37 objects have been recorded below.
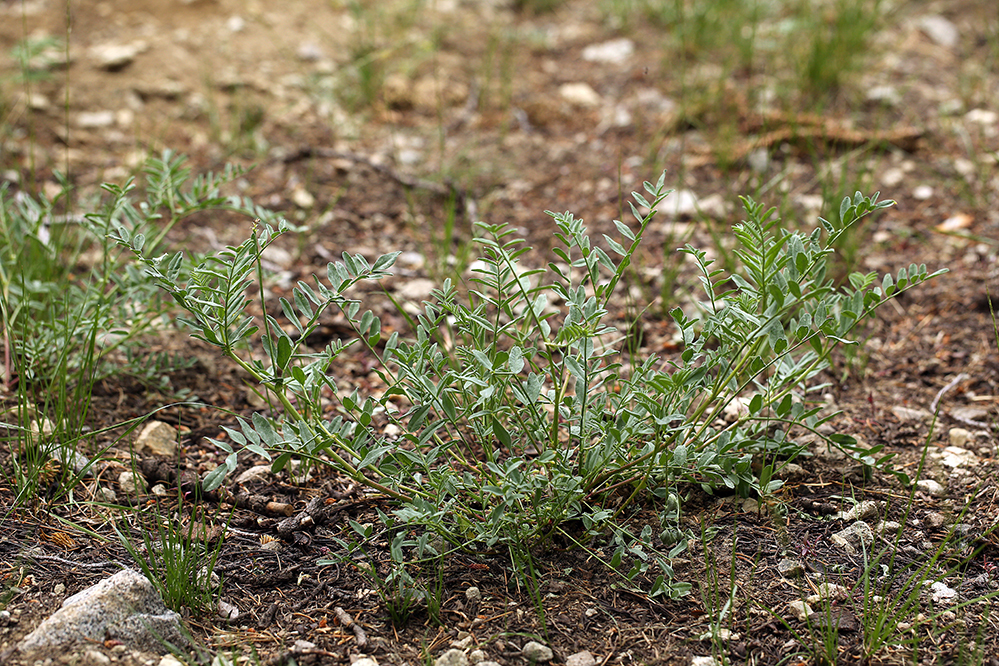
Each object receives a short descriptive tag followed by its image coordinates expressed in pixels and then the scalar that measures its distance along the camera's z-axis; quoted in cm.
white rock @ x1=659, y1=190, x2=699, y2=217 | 212
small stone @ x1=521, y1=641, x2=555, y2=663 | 157
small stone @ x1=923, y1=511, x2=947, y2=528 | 165
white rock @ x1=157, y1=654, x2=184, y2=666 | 156
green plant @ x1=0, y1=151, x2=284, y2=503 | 166
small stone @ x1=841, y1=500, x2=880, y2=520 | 166
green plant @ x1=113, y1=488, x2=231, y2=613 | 158
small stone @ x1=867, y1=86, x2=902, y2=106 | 247
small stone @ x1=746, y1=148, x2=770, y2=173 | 219
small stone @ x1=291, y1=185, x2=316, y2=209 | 216
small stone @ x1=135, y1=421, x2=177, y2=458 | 172
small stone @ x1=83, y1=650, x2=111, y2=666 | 154
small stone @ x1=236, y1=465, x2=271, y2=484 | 170
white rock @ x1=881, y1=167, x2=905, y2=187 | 217
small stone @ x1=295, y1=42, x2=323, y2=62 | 279
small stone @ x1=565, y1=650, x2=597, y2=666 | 157
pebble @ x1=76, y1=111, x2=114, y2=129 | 240
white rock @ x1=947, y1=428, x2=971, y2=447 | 172
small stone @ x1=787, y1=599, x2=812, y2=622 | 159
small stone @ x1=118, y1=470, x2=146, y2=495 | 168
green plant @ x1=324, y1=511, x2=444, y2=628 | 159
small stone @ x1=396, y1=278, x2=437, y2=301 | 194
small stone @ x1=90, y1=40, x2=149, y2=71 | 256
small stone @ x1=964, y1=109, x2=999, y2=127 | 235
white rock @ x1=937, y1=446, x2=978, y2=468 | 170
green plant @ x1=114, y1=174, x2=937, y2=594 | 158
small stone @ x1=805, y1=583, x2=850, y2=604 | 160
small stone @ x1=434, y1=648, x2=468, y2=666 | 157
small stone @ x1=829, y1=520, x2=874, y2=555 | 163
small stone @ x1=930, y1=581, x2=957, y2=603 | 160
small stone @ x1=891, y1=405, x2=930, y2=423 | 176
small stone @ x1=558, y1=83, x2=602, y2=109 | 271
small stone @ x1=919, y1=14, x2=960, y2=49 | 286
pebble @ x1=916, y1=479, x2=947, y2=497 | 168
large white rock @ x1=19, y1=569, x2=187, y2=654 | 155
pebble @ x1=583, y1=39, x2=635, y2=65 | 295
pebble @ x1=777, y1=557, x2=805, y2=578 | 162
